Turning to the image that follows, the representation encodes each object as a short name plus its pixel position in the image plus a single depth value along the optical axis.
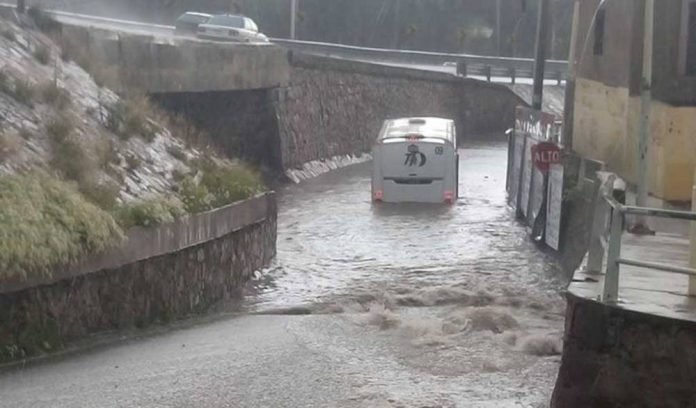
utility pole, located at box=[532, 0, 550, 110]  33.42
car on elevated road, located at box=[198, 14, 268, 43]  45.72
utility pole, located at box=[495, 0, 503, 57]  89.25
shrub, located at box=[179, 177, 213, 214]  19.41
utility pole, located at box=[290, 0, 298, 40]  64.38
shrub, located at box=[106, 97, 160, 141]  22.06
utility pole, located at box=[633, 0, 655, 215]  16.83
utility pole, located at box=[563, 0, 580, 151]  27.67
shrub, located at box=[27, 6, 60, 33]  25.86
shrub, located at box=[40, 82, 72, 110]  21.00
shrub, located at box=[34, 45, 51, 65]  23.56
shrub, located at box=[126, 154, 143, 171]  20.38
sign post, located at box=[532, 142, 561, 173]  23.27
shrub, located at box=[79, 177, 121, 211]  17.44
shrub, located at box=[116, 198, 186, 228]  17.17
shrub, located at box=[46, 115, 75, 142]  19.50
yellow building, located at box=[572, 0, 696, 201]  19.77
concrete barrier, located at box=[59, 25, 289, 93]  27.59
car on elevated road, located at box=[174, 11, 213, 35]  50.93
